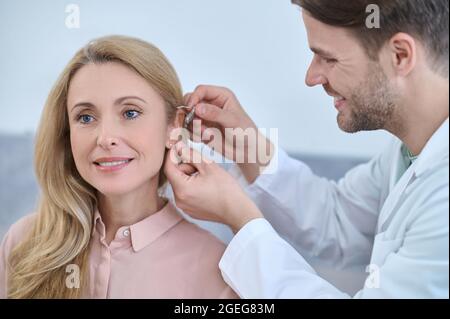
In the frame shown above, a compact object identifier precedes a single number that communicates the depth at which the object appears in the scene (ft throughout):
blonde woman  3.93
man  3.49
